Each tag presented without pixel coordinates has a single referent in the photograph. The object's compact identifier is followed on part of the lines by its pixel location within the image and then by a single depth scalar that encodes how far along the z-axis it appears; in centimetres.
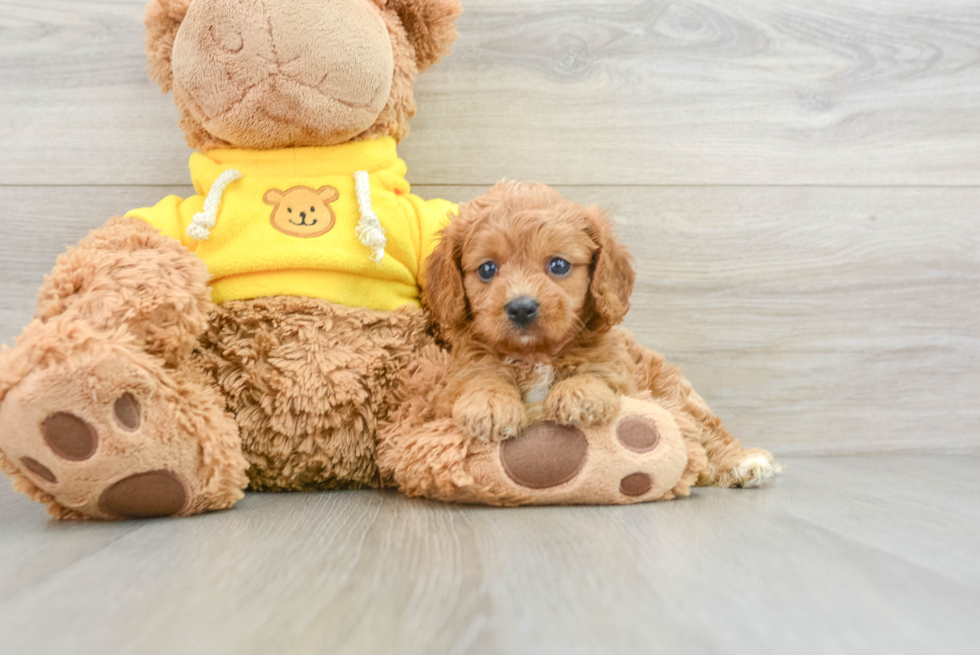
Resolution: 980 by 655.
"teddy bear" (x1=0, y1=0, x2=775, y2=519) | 53
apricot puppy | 56
